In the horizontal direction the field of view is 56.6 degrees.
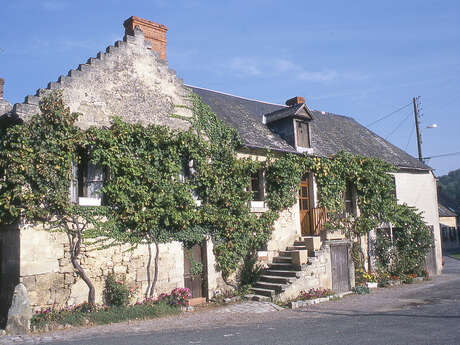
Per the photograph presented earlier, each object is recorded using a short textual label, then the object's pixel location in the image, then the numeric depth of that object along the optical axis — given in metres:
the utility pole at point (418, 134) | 25.45
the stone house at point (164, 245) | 10.50
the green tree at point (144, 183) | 11.53
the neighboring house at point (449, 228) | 37.84
